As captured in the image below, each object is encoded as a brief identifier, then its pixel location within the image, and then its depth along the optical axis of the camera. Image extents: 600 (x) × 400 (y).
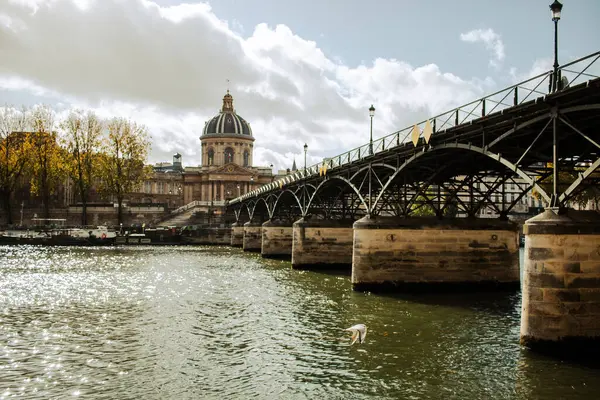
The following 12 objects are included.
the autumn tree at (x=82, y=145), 86.69
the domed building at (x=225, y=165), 156.38
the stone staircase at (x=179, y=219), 108.41
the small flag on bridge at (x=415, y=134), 27.52
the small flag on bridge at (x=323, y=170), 42.88
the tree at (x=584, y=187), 20.45
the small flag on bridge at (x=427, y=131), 26.23
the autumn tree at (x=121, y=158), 89.12
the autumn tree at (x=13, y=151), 83.75
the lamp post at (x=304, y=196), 49.58
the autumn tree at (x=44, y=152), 84.75
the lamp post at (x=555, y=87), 17.48
